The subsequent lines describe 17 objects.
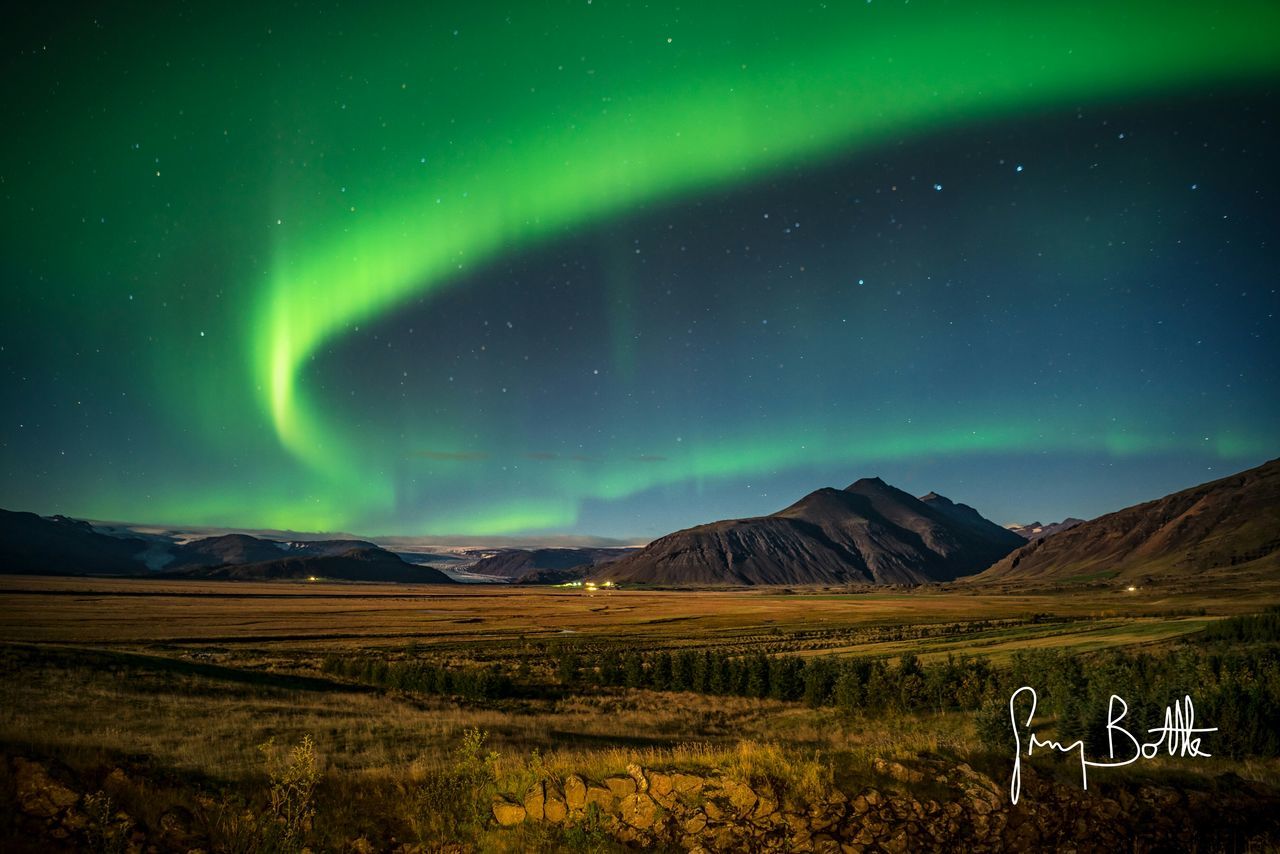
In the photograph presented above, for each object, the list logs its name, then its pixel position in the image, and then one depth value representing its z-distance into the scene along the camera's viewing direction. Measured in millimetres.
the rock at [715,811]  8023
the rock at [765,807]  7881
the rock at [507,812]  8602
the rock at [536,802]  8617
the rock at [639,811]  8242
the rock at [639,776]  8578
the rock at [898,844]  7617
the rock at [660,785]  8438
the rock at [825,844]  7543
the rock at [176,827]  7617
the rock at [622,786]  8617
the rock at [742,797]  8000
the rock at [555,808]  8539
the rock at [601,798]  8539
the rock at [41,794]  7582
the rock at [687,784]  8367
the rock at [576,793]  8594
